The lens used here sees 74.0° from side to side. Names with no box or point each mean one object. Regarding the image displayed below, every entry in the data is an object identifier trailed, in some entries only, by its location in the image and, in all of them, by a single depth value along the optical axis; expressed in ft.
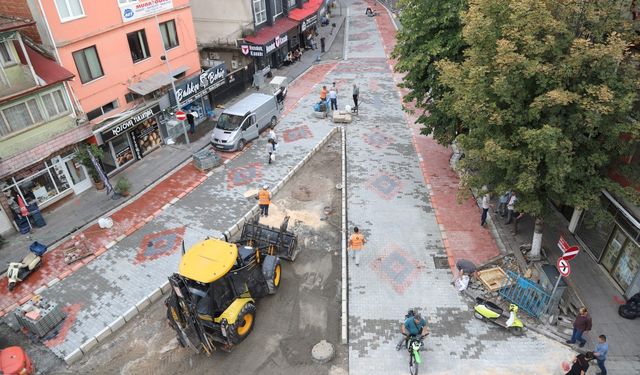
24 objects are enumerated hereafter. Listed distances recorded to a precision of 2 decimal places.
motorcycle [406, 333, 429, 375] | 37.55
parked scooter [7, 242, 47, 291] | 49.19
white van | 75.97
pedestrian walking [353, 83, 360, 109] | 89.39
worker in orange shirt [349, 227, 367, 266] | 48.91
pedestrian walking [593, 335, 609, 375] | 35.99
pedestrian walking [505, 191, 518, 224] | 55.42
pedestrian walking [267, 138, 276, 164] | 72.64
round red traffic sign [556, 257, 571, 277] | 38.88
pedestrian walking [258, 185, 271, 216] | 57.67
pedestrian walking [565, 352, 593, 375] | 34.56
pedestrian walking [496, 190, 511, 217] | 57.31
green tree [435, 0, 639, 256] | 36.19
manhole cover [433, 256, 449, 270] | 50.34
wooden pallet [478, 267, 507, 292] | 46.70
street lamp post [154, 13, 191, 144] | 73.37
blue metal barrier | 43.04
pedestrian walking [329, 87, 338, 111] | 89.97
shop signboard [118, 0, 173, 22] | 66.74
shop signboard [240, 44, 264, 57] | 101.19
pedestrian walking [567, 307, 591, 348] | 38.40
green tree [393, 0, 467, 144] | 59.82
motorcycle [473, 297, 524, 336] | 41.57
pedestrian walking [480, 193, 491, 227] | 54.90
